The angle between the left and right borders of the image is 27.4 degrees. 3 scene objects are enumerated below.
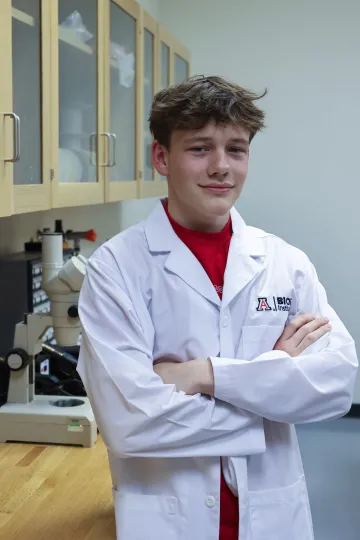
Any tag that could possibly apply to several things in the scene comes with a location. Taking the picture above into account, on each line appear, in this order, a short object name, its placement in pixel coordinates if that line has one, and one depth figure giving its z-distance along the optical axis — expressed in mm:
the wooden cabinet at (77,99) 1737
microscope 2088
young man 1352
